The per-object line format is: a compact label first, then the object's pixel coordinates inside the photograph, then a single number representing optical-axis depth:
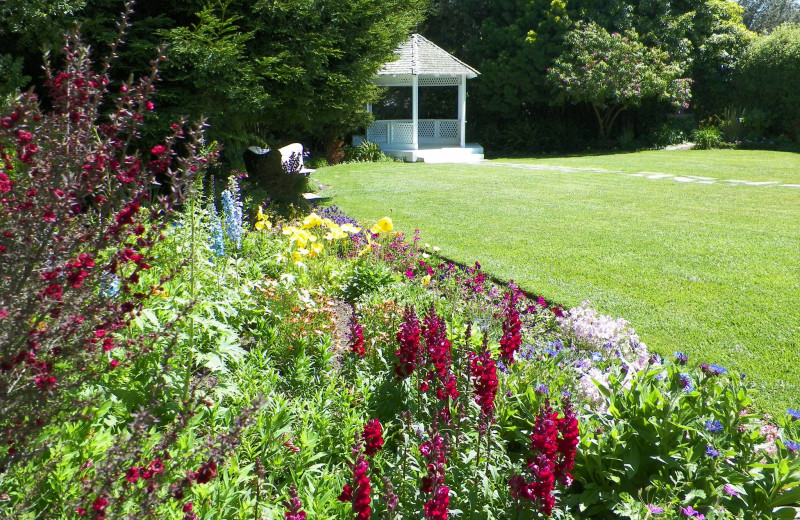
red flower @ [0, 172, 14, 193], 2.03
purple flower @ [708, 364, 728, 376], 2.90
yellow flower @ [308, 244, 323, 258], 4.80
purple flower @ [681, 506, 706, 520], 2.17
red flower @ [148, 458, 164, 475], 1.63
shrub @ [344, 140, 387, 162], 19.81
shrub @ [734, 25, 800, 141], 20.80
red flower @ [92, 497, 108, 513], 1.48
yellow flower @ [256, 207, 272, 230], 5.46
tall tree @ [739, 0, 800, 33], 39.81
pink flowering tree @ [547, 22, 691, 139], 21.16
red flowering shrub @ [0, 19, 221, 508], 1.68
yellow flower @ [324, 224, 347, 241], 5.20
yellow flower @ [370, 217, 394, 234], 5.36
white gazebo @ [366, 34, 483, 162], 20.78
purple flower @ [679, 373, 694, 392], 2.81
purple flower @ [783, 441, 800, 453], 2.39
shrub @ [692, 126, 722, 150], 21.31
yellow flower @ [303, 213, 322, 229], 5.00
